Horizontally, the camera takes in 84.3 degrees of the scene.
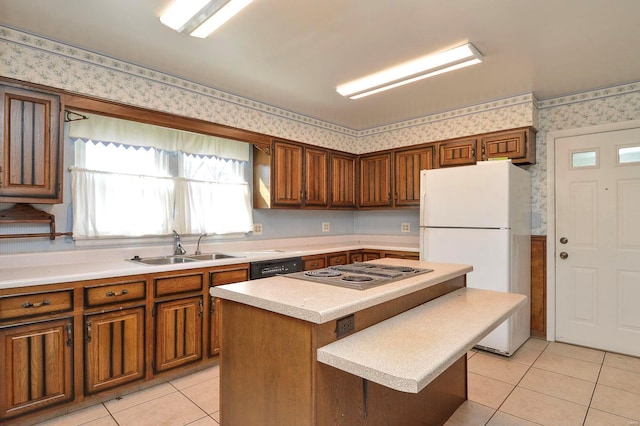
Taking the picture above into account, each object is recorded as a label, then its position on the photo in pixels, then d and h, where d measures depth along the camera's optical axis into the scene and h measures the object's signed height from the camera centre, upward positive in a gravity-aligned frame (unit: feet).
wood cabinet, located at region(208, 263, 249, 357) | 9.38 -2.40
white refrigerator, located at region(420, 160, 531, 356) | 10.18 -0.40
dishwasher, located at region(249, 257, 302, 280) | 10.27 -1.62
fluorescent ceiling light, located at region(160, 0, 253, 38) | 6.35 +3.78
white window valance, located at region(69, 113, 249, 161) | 9.18 +2.26
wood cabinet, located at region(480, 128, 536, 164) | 11.33 +2.26
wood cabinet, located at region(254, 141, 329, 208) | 12.50 +1.38
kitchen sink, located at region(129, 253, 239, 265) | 9.55 -1.28
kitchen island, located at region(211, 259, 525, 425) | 4.07 -1.60
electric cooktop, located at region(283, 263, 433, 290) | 5.72 -1.11
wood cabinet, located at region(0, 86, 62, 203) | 7.22 +1.41
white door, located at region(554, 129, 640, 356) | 10.55 -0.81
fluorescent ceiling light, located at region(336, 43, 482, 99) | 8.52 +3.83
